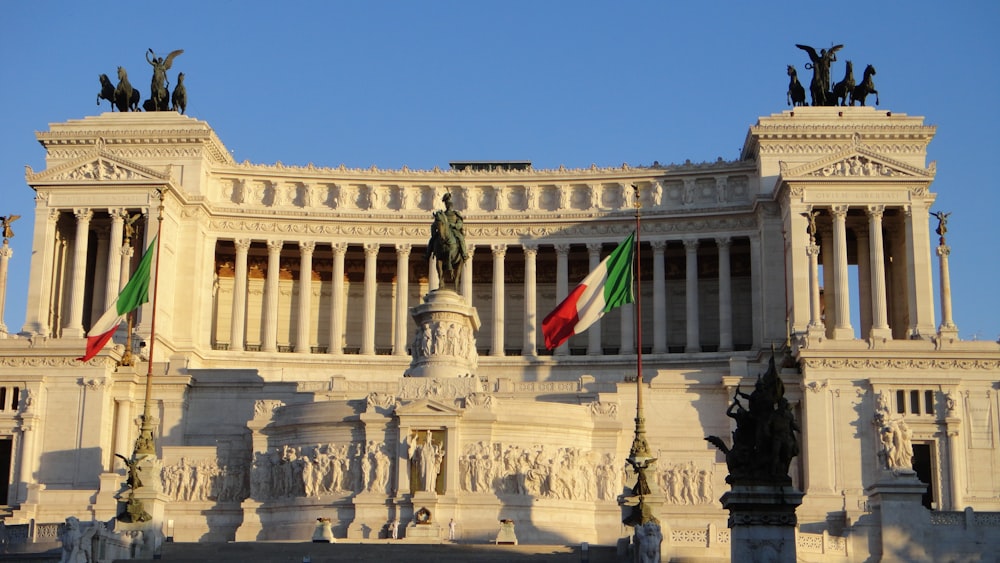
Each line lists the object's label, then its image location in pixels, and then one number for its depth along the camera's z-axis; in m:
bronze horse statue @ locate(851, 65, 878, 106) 86.94
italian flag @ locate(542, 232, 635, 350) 59.47
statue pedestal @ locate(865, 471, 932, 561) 46.16
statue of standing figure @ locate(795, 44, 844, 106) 87.25
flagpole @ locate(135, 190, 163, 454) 48.27
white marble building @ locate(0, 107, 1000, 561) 56.97
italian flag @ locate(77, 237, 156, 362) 66.56
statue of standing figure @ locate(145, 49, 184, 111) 89.12
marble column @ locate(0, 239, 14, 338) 74.81
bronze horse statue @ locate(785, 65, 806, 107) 87.81
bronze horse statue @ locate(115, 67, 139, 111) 88.38
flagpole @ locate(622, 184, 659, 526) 44.66
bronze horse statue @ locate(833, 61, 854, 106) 86.94
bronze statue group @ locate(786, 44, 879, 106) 87.00
